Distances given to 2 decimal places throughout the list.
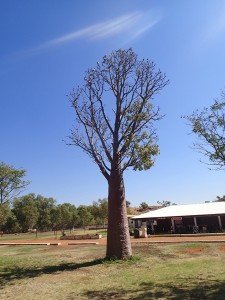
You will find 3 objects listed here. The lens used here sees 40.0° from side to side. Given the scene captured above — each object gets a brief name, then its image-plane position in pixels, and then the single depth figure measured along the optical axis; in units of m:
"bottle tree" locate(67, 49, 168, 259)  15.91
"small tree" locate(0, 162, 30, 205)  40.90
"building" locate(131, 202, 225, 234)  36.32
